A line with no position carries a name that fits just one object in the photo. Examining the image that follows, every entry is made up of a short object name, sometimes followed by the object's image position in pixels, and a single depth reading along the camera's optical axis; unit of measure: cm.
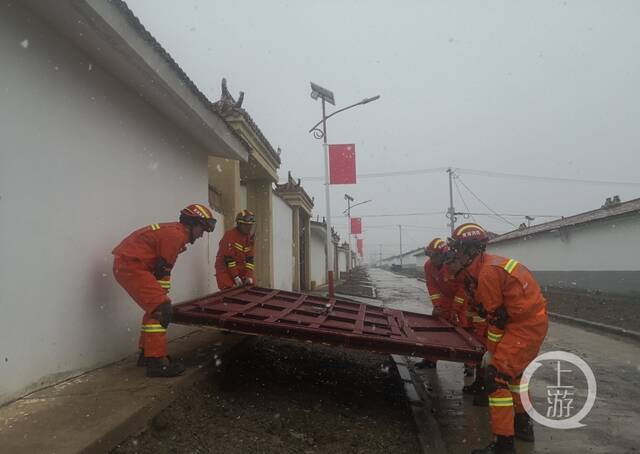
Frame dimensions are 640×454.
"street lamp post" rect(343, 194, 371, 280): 3441
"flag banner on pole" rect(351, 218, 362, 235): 3156
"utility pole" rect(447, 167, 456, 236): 3725
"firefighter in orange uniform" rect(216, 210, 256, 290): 651
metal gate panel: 372
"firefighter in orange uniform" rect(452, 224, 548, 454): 322
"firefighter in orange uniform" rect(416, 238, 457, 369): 577
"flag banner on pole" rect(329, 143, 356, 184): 1241
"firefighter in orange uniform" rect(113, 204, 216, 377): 370
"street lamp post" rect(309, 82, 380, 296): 1342
